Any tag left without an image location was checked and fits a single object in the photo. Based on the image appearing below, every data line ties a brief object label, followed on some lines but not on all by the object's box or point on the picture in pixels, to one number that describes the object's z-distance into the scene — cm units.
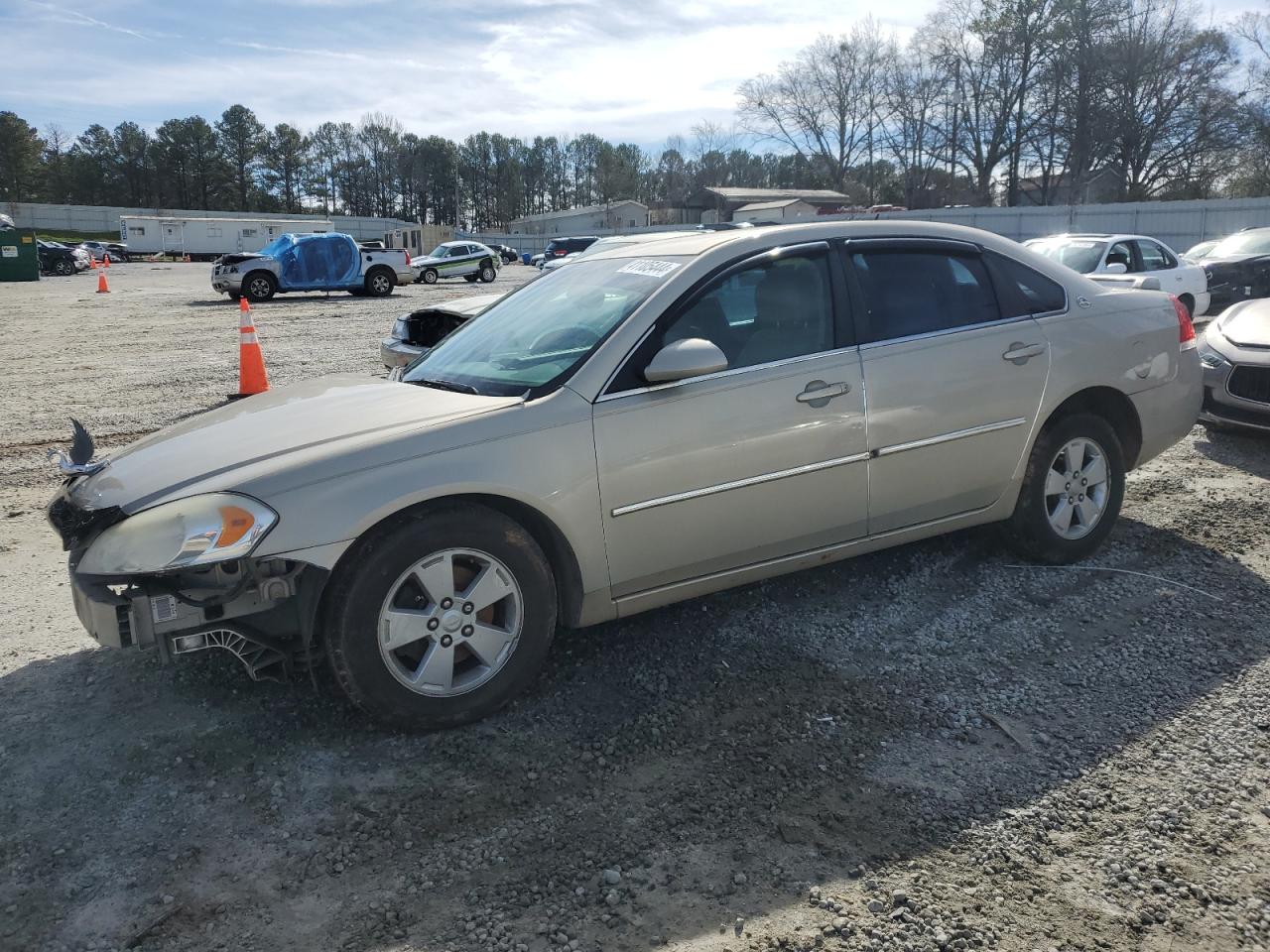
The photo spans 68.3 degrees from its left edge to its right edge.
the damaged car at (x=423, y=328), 805
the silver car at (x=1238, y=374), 684
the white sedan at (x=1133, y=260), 1348
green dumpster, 3347
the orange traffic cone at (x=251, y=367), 915
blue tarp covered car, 2436
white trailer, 5981
